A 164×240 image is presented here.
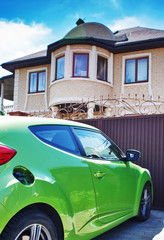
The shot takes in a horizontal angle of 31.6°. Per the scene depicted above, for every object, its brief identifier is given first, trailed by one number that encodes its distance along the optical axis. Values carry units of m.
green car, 2.27
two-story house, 13.50
